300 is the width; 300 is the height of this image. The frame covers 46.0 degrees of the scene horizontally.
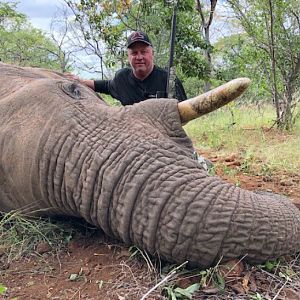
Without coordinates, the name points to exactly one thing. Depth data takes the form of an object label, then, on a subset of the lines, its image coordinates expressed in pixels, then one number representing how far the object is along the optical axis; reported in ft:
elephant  5.64
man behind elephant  11.16
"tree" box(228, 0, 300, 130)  19.75
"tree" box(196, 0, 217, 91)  25.14
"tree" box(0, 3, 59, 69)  44.45
